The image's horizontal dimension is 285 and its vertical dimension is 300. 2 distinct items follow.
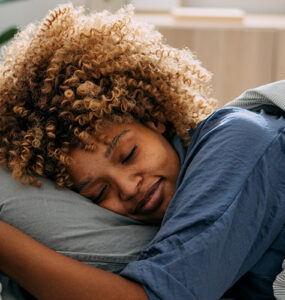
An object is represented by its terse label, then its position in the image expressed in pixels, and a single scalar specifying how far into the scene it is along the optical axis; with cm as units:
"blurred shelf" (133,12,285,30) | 213
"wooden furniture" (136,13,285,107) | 211
